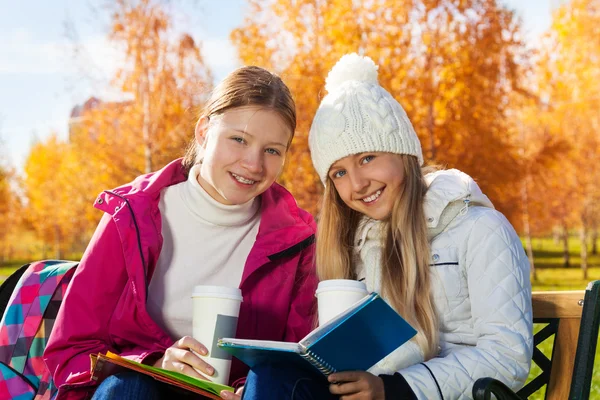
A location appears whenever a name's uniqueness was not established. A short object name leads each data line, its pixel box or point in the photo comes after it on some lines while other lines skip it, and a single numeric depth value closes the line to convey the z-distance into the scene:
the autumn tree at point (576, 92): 20.61
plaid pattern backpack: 3.10
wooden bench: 2.44
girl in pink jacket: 2.93
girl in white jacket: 2.38
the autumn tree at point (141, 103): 15.17
